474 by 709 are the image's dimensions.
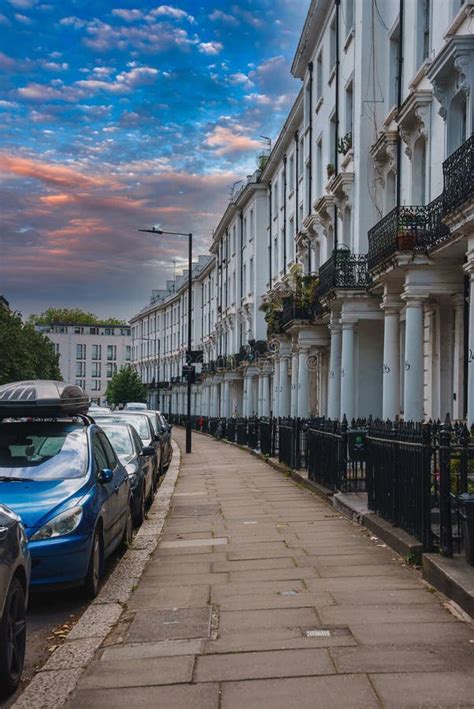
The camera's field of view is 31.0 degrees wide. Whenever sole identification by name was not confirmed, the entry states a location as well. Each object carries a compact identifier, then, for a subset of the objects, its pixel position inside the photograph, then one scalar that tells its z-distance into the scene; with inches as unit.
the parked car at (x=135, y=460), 494.2
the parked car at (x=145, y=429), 707.4
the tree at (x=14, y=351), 1772.9
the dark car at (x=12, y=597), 200.8
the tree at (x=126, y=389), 4377.5
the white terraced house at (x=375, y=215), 649.6
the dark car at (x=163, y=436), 857.5
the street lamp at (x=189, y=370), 1338.6
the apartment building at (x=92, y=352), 5895.7
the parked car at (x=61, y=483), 293.7
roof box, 373.1
